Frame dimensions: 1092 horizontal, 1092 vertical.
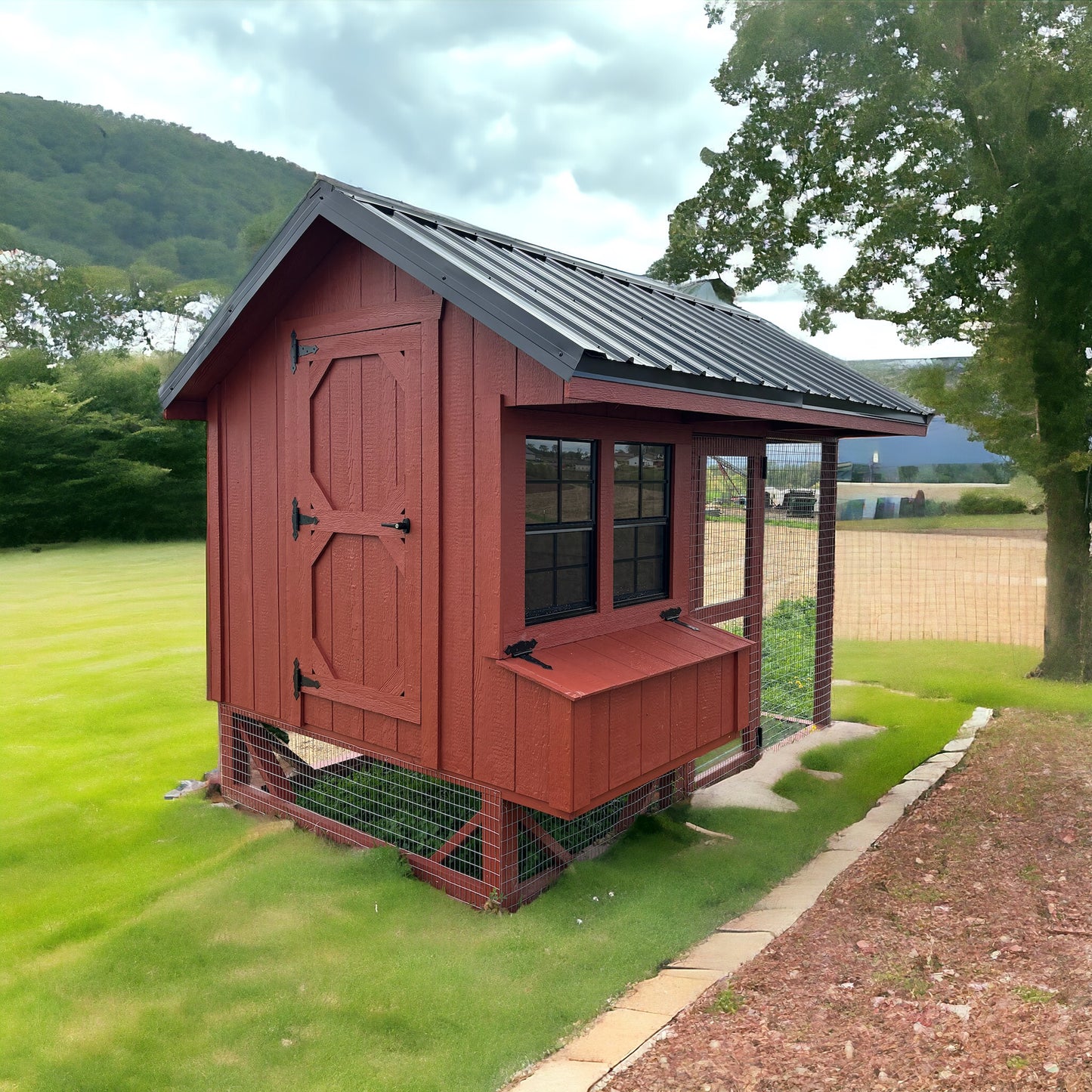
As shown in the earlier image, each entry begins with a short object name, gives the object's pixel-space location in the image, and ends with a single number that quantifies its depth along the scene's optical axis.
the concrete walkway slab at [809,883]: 4.45
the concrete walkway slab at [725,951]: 3.80
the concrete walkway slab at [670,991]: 3.46
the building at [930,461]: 26.30
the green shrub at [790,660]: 7.76
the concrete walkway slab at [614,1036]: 3.14
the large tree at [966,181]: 8.98
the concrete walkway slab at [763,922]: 4.15
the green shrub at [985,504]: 22.59
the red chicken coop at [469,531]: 4.11
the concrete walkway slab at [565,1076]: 2.95
